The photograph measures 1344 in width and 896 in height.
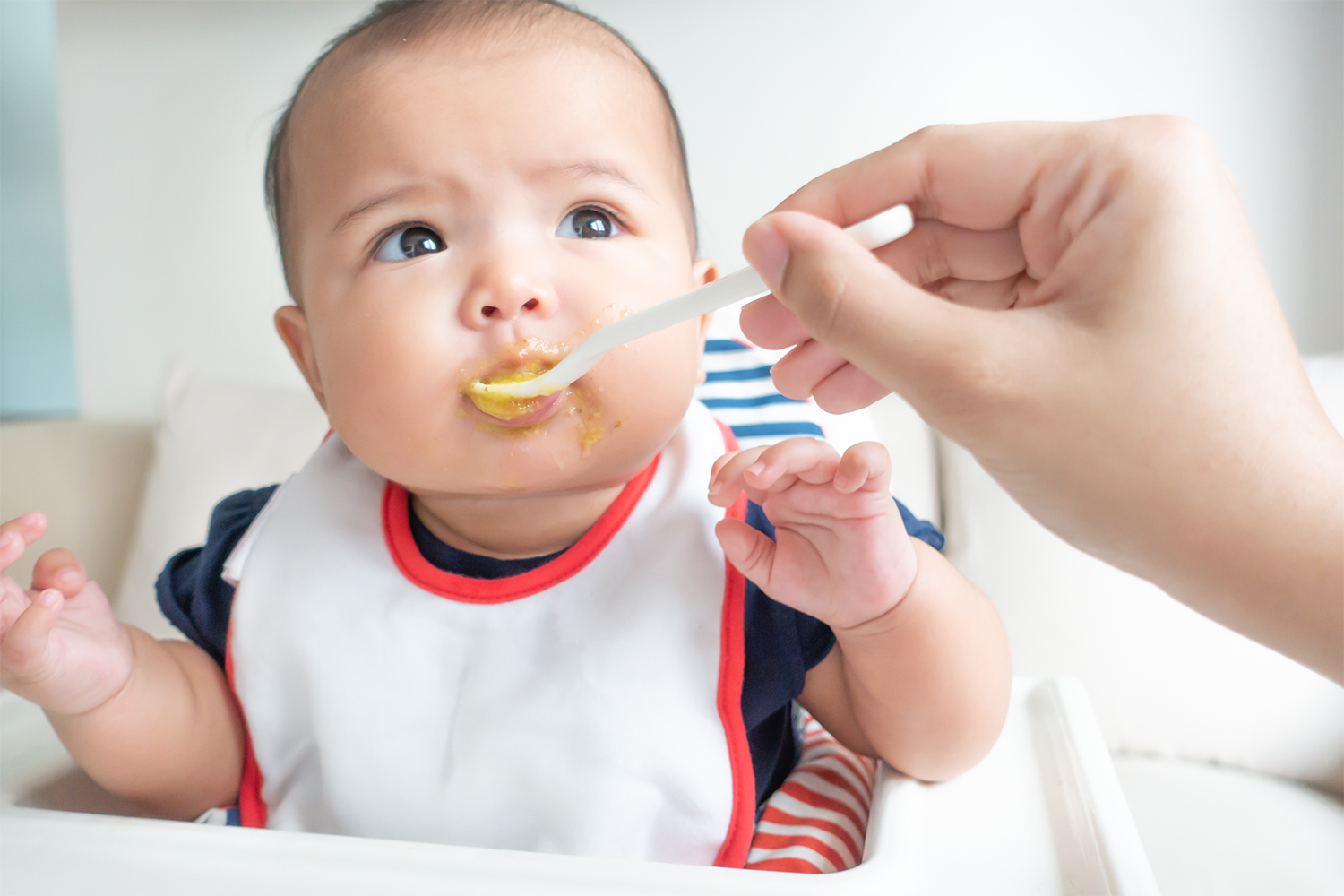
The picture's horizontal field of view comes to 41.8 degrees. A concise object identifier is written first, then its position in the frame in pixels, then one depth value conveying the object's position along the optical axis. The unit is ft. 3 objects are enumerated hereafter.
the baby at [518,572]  1.46
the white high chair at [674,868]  1.33
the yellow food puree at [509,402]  1.44
